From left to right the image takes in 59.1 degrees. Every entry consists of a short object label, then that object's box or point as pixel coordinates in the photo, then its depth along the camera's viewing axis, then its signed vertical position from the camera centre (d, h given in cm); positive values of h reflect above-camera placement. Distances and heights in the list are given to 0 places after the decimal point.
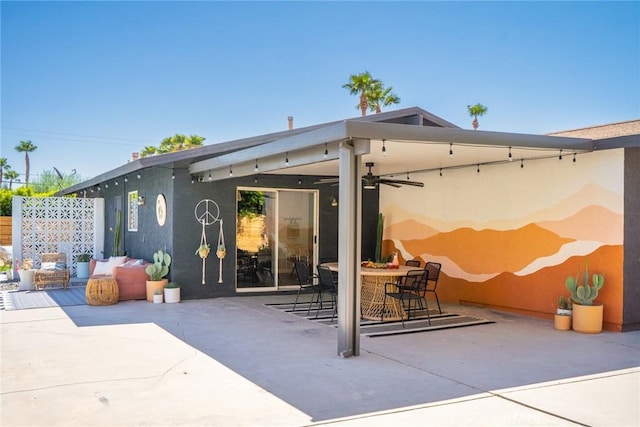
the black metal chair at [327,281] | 833 -86
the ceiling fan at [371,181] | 873 +68
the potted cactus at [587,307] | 742 -110
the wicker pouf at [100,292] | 946 -114
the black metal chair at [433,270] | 885 -72
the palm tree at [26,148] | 4778 +650
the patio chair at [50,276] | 1141 -105
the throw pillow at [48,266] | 1186 -89
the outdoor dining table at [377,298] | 843 -113
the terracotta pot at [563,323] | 763 -134
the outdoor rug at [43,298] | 948 -134
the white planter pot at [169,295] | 980 -123
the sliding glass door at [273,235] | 1084 -22
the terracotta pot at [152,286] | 991 -108
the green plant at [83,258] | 1395 -83
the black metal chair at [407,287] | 777 -93
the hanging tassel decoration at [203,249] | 1016 -45
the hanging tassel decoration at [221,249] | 1030 -45
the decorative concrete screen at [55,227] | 1317 -7
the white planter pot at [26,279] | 1145 -111
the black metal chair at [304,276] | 873 -80
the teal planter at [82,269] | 1378 -110
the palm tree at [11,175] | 5035 +440
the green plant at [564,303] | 778 -109
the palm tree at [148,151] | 3397 +447
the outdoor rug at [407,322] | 754 -142
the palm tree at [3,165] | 4972 +526
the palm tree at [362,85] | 2186 +544
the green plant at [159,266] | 1001 -76
